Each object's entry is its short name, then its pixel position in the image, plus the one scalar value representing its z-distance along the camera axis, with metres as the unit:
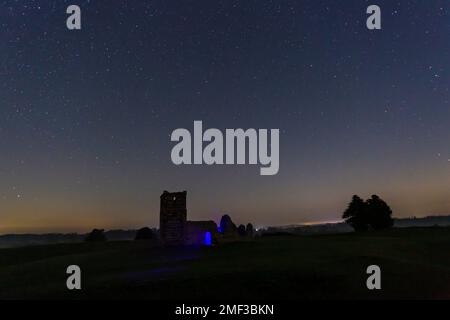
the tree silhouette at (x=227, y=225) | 58.10
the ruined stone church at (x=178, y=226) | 44.50
